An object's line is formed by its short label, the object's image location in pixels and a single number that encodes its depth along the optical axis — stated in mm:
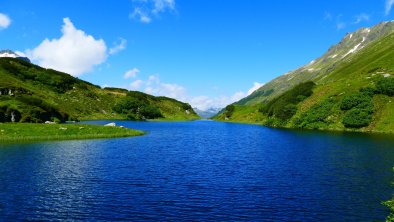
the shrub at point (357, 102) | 147375
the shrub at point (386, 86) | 149250
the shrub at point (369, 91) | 153375
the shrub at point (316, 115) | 156875
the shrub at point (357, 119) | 141375
